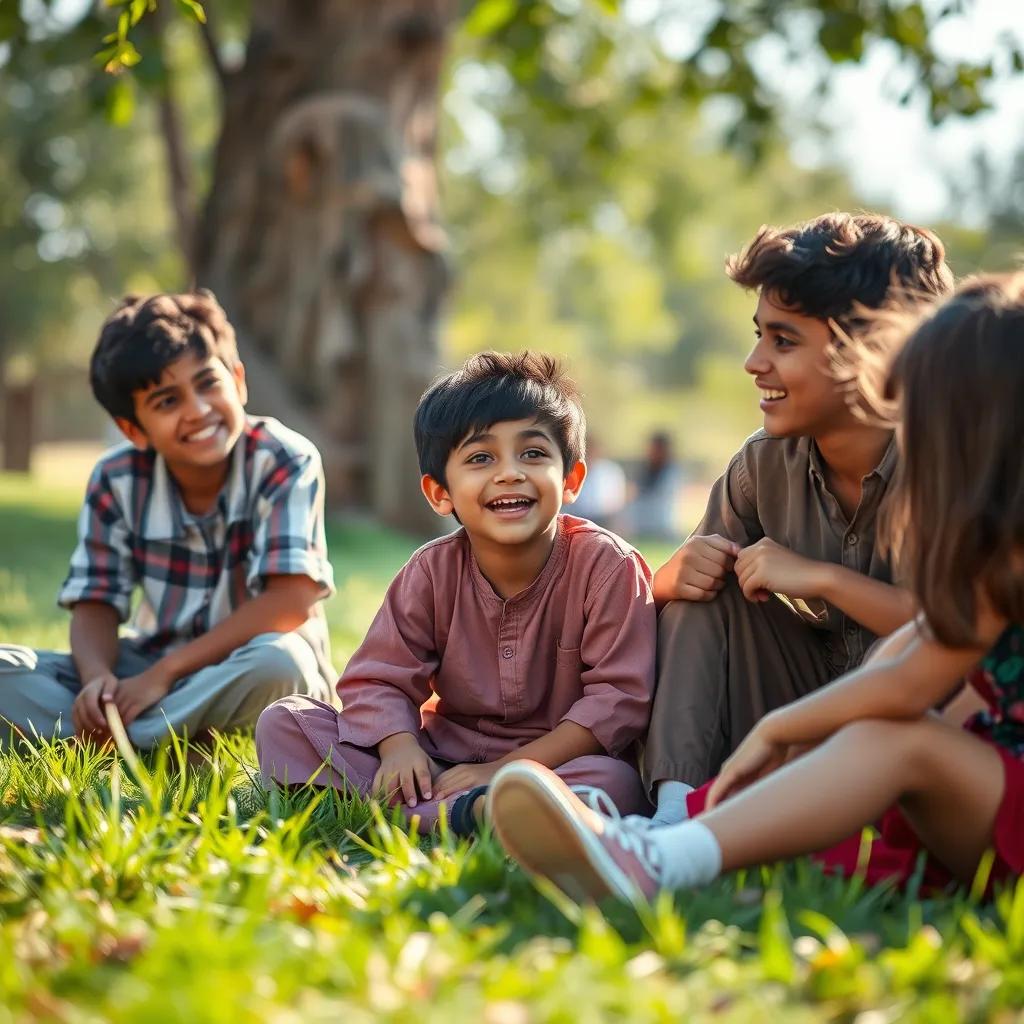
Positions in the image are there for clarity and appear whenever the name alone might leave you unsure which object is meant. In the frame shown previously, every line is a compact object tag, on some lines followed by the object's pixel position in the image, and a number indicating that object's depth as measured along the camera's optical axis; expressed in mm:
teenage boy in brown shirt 3096
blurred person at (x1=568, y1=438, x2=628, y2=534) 14000
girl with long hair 2268
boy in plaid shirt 3812
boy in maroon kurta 3205
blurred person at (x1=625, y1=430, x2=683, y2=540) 16078
